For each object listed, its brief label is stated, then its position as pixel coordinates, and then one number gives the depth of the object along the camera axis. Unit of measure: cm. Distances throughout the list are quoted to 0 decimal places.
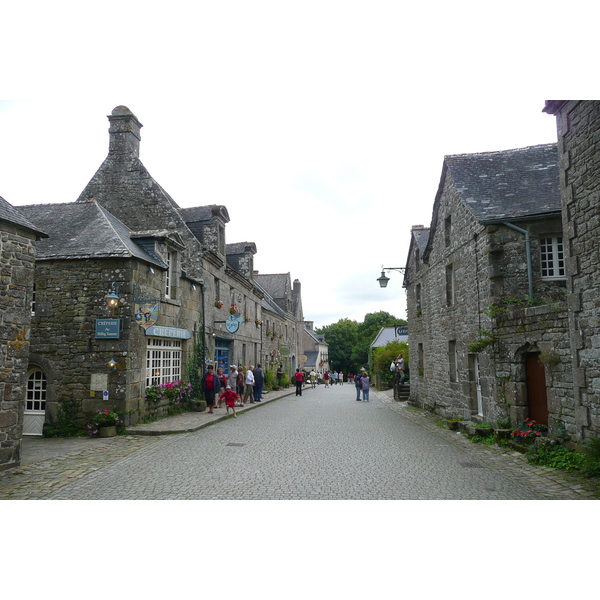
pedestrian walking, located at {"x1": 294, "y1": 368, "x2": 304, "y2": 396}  2566
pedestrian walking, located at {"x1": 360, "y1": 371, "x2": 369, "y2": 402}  2259
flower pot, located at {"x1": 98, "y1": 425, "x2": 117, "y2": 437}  1091
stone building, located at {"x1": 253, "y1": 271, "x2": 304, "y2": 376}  3067
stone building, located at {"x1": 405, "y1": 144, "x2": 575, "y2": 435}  909
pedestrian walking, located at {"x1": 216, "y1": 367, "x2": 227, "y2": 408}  1746
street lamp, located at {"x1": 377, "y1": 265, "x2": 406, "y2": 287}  1809
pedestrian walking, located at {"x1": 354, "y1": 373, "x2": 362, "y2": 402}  2345
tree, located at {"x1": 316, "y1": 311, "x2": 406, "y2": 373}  7181
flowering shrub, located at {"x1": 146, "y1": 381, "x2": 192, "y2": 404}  1289
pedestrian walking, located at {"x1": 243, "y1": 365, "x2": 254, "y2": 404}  1895
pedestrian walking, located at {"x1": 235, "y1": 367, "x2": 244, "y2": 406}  2022
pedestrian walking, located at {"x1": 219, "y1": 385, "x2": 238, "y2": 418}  1430
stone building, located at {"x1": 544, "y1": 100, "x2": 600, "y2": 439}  679
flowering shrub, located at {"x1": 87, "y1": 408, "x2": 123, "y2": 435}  1107
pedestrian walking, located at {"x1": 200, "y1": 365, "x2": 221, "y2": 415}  1531
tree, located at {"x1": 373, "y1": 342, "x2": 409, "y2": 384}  3152
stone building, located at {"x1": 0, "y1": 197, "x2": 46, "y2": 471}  741
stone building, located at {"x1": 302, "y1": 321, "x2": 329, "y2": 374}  6028
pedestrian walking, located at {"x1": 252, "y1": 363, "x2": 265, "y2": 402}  2034
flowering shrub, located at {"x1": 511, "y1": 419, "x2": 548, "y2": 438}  882
